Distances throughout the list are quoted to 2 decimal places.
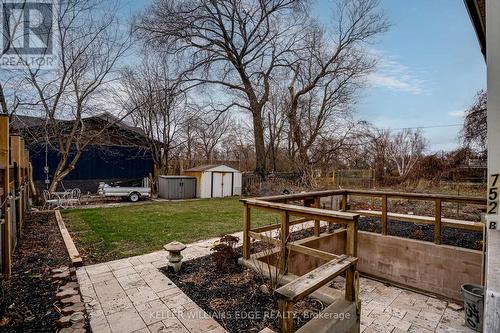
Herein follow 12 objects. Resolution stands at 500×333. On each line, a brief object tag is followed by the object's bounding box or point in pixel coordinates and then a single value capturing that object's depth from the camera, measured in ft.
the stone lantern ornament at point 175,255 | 11.88
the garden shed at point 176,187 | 41.11
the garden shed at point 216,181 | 43.34
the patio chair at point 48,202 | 29.43
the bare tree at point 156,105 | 46.21
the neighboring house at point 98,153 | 34.68
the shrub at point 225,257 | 11.94
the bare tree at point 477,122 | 35.55
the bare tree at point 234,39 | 38.60
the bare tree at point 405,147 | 72.66
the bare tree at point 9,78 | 27.22
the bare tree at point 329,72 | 46.80
